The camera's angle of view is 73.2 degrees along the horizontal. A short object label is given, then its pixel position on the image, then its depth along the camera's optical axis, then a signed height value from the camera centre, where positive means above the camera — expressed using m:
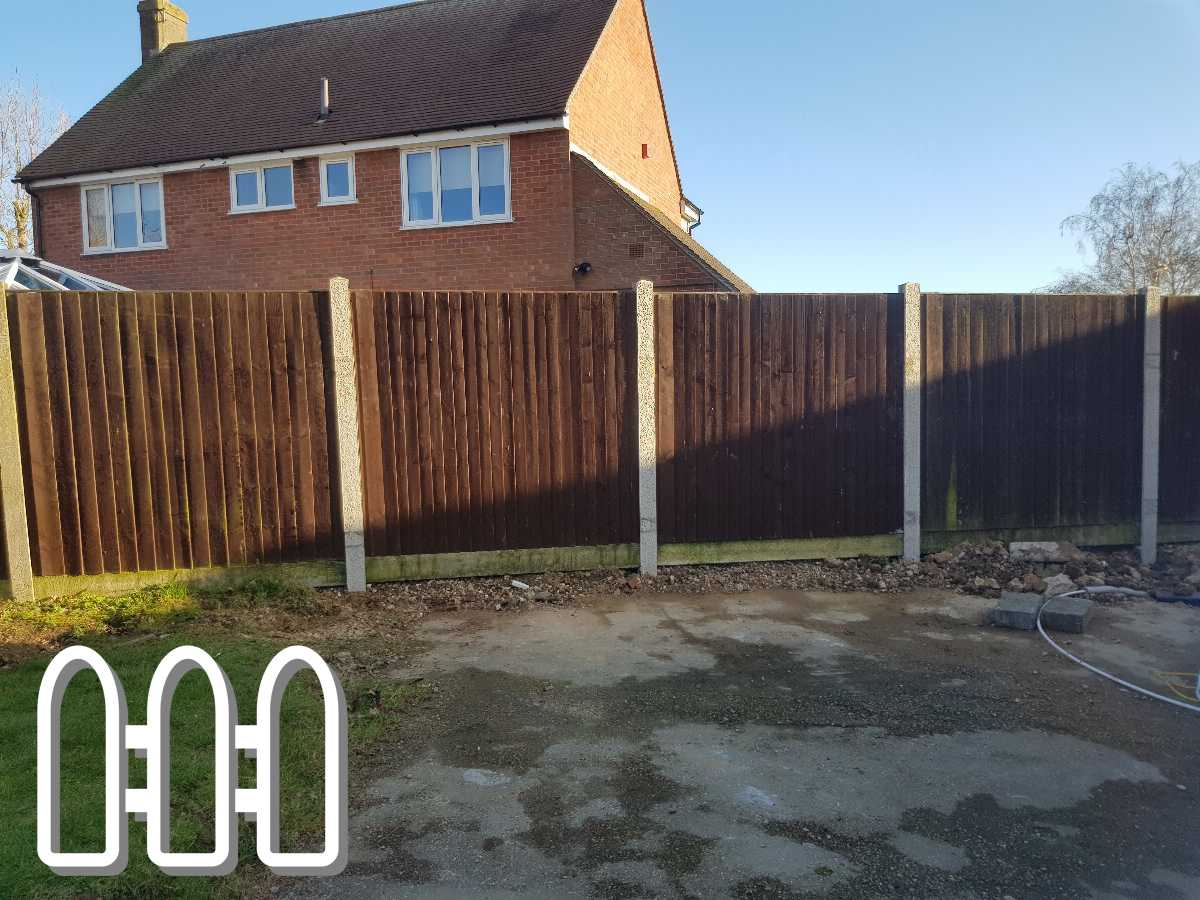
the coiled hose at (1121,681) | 4.68 -2.05
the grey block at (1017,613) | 6.10 -1.96
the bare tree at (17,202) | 25.77 +5.65
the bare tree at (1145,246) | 31.70 +4.22
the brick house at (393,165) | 13.86 +3.92
